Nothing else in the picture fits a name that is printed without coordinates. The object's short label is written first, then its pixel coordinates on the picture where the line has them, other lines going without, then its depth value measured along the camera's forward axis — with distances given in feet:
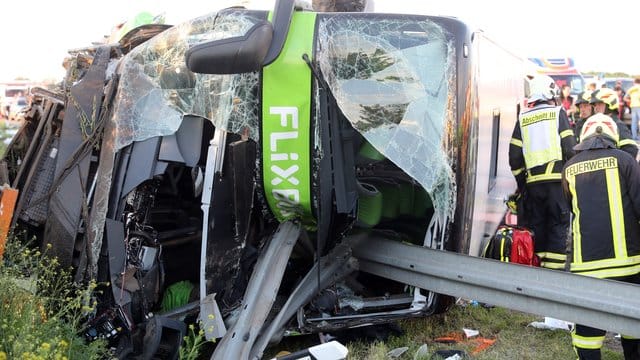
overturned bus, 12.00
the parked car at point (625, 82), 69.26
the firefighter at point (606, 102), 21.62
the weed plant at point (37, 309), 9.42
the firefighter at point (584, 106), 23.66
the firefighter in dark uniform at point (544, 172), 17.83
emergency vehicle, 62.64
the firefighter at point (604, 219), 12.14
